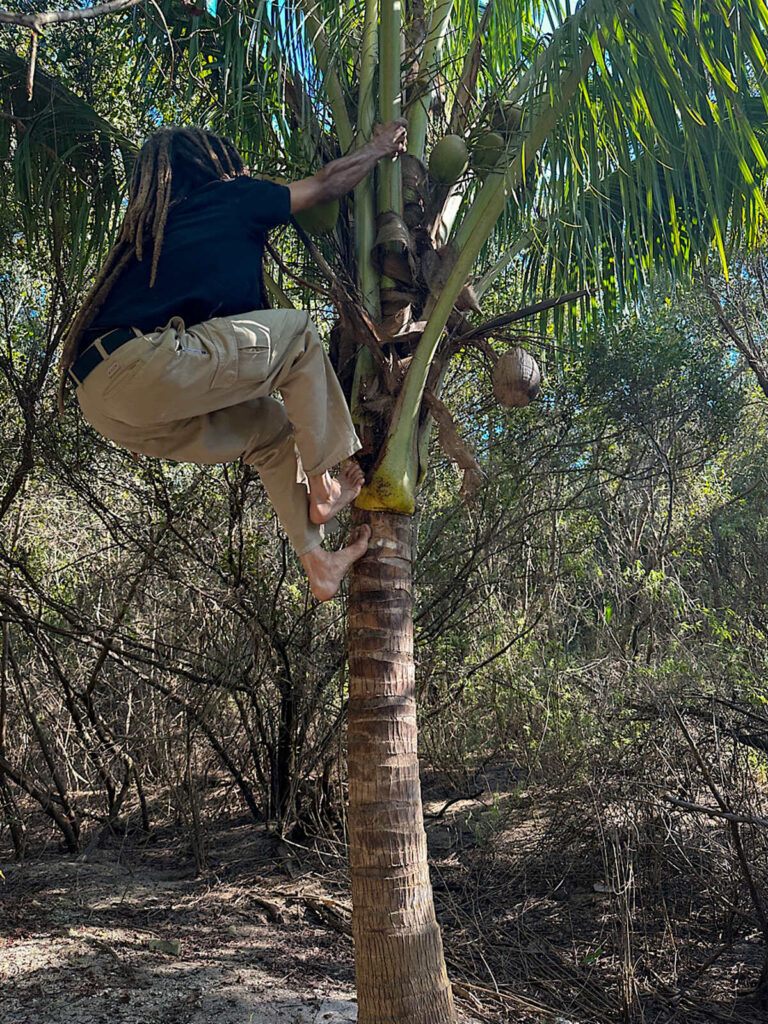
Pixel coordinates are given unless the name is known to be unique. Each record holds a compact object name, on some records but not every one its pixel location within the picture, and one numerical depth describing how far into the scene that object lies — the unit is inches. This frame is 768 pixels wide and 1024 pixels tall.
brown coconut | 154.2
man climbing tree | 125.3
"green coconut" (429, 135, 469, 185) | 153.0
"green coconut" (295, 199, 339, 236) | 145.5
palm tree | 132.2
